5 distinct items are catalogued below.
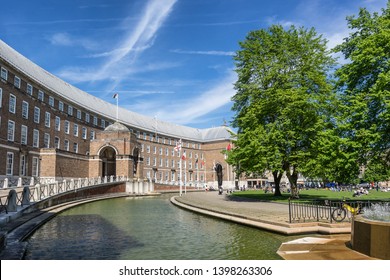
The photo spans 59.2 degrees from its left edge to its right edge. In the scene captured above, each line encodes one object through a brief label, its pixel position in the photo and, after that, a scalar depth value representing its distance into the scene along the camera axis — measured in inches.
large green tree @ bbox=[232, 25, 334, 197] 1130.0
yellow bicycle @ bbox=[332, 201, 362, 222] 575.4
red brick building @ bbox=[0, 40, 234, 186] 1717.5
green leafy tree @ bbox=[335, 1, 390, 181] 813.9
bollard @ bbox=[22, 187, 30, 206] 827.4
